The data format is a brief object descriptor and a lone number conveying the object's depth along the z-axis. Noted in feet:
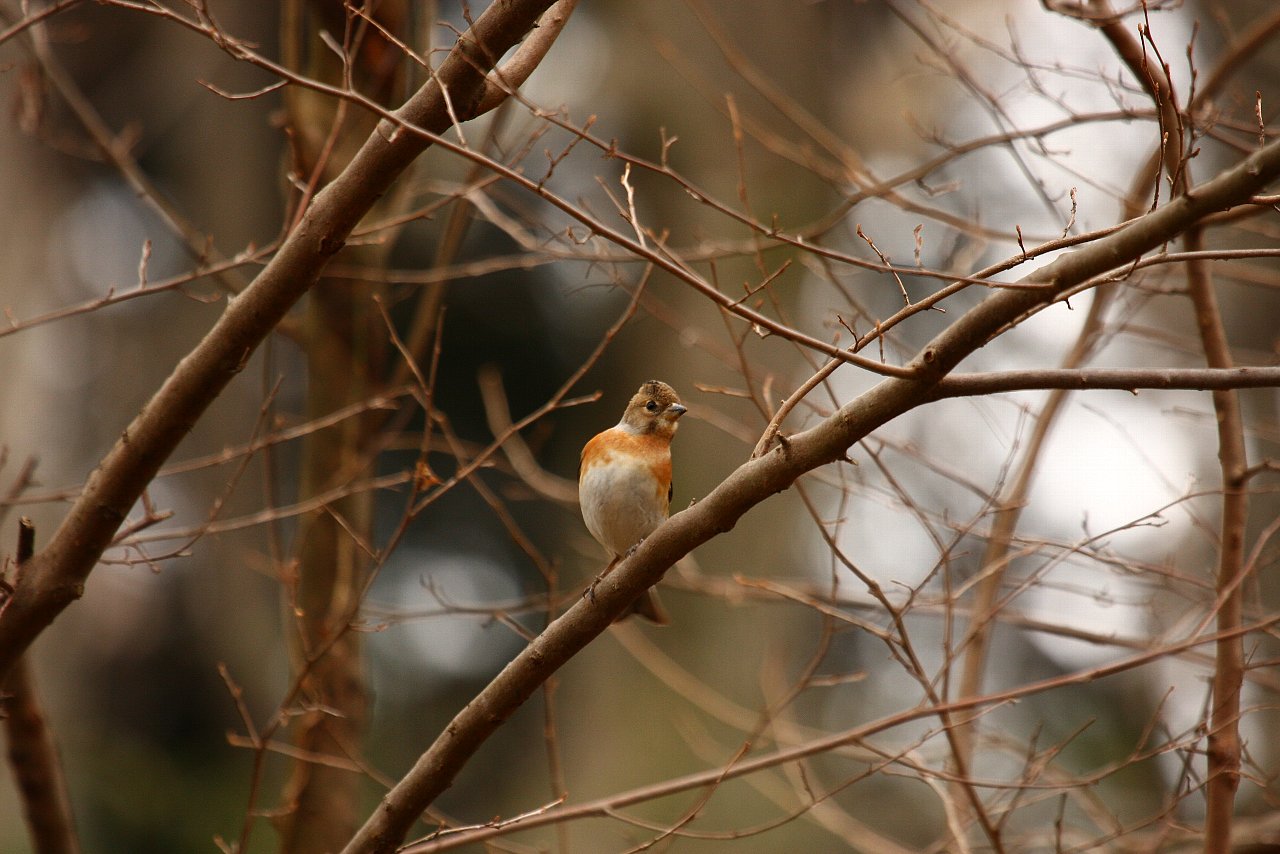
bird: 31.45
